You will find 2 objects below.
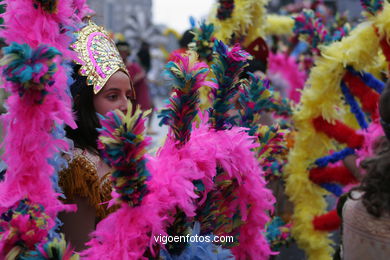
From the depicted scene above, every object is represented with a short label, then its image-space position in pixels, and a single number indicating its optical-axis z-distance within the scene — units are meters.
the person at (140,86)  7.32
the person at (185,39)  4.00
